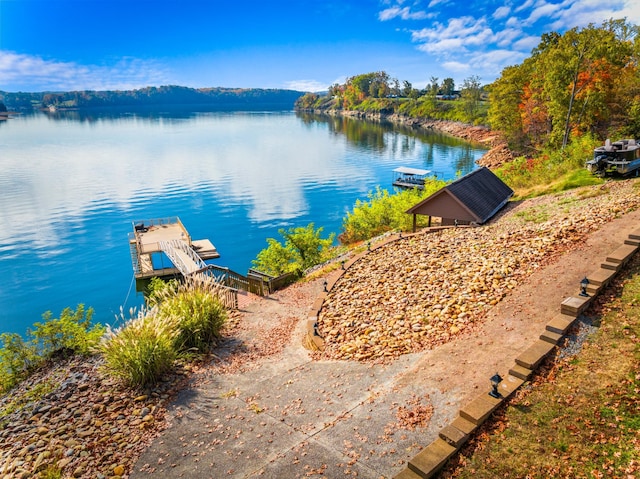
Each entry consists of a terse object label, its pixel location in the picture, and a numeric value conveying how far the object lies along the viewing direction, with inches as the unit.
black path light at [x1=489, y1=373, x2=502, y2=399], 298.4
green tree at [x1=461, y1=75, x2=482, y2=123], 4488.2
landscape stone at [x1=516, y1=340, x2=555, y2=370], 324.5
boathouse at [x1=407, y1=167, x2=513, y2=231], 858.1
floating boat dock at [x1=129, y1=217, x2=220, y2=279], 1201.4
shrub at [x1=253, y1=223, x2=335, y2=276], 1041.5
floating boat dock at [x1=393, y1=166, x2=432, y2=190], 2030.0
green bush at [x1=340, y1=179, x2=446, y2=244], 1298.0
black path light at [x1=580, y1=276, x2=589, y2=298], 399.9
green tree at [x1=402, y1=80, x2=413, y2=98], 7488.2
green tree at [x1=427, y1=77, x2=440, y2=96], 6332.2
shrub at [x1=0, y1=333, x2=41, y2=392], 534.6
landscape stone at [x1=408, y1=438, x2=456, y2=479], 249.9
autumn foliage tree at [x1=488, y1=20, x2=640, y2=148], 1531.7
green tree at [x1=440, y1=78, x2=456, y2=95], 6589.6
